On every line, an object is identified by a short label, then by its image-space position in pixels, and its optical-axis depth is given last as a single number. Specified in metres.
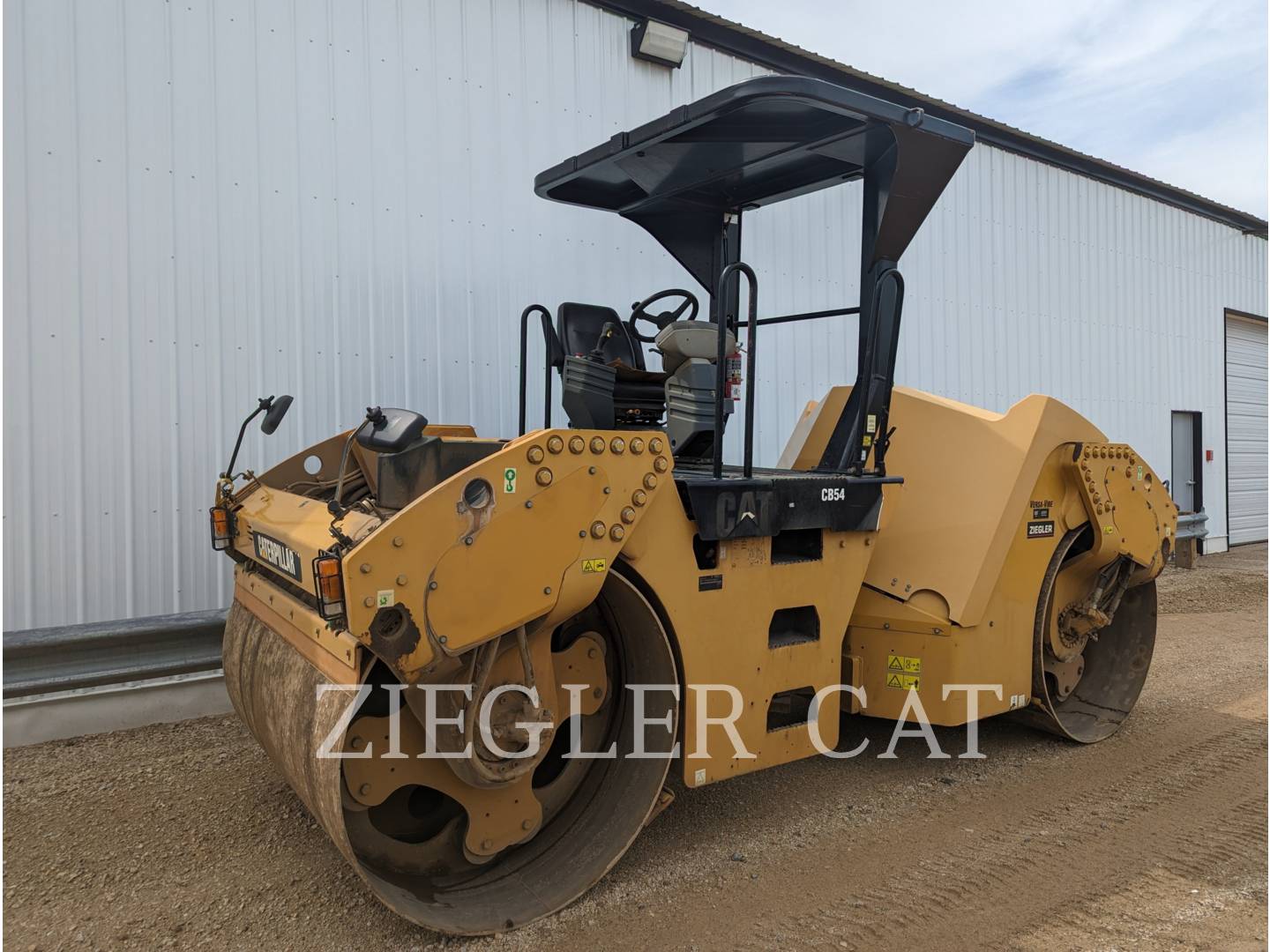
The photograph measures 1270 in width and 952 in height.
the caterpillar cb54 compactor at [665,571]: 2.49
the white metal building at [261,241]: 4.21
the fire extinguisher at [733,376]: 3.62
